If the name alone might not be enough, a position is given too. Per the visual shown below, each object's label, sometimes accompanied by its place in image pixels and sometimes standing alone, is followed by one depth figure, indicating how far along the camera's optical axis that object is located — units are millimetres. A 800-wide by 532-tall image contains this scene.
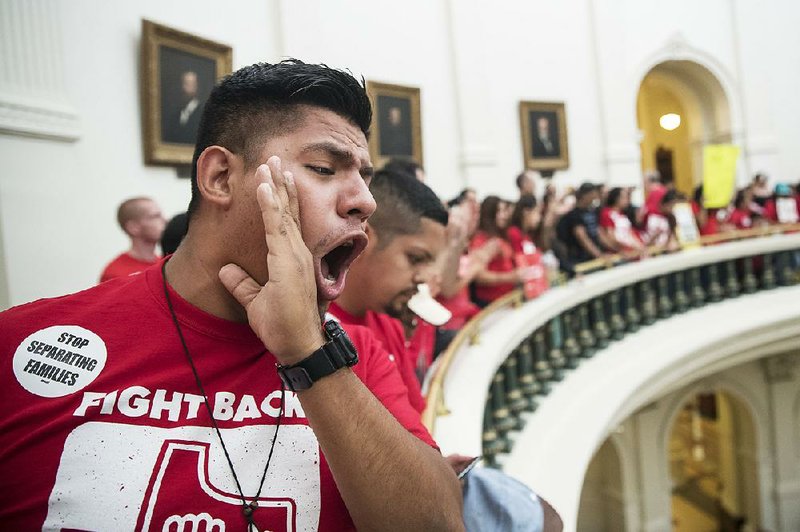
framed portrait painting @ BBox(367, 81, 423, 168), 7637
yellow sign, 7625
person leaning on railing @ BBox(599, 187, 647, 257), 7082
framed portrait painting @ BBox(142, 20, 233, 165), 4801
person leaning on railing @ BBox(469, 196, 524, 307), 4590
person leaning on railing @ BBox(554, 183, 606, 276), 6578
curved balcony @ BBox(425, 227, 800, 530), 2939
